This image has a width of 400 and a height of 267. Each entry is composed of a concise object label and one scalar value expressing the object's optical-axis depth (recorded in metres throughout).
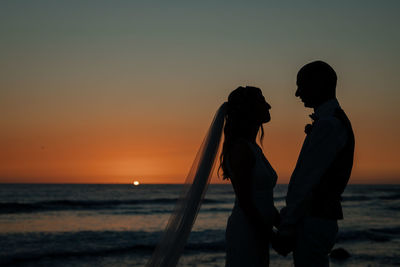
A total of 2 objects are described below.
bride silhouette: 3.36
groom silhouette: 2.88
